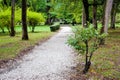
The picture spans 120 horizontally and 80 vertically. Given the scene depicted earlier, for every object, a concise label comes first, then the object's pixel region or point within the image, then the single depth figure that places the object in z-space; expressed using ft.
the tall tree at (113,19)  68.59
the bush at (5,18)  51.70
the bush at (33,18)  63.47
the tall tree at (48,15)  124.42
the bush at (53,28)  68.61
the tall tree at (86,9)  47.63
